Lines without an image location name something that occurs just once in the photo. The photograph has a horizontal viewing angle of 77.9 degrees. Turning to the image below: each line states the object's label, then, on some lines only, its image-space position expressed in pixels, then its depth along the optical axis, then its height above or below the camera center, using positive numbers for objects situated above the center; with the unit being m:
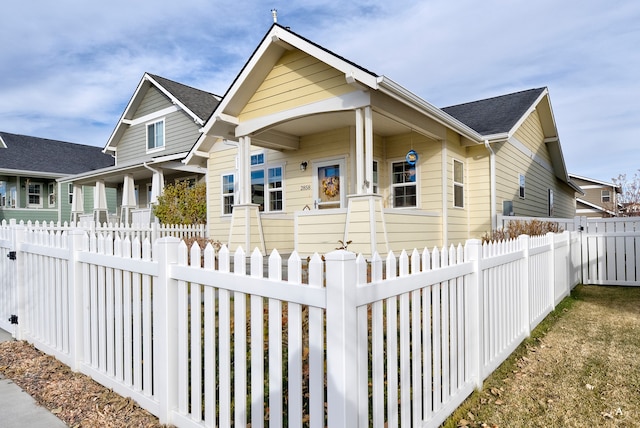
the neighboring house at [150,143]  15.98 +3.33
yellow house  7.69 +1.50
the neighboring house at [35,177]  22.05 +2.26
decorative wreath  10.54 +0.71
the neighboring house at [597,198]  33.19 +1.02
